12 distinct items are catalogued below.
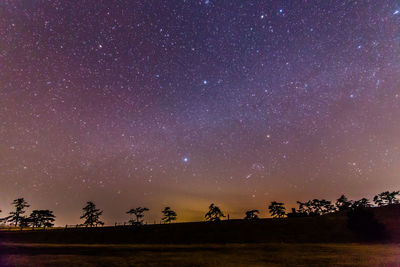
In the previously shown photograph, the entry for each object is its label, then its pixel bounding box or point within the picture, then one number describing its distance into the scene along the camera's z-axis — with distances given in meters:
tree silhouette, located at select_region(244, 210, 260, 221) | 86.56
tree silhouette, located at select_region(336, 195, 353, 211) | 91.05
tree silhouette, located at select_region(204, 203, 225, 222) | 86.12
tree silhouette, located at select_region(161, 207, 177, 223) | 89.81
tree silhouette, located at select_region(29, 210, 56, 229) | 81.12
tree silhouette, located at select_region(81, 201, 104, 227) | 83.50
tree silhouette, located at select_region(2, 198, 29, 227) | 82.38
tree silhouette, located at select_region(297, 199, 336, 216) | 93.88
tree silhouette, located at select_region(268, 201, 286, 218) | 85.75
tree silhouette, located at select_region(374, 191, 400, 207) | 90.44
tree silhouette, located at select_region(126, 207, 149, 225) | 95.62
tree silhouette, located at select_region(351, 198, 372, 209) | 90.97
